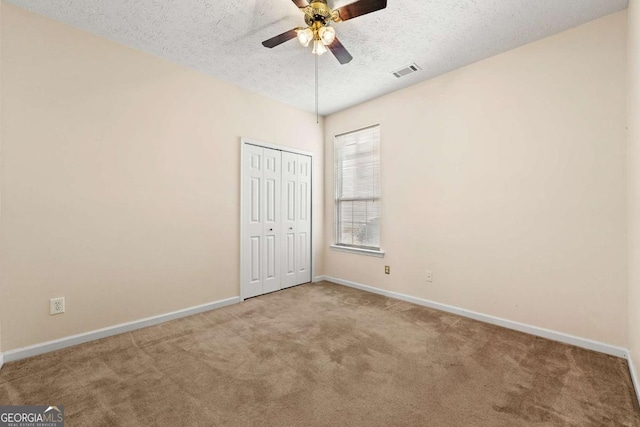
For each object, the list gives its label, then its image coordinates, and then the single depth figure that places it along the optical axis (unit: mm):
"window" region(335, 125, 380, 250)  4027
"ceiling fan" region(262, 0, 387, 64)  1907
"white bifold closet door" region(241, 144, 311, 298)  3725
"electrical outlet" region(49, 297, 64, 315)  2354
